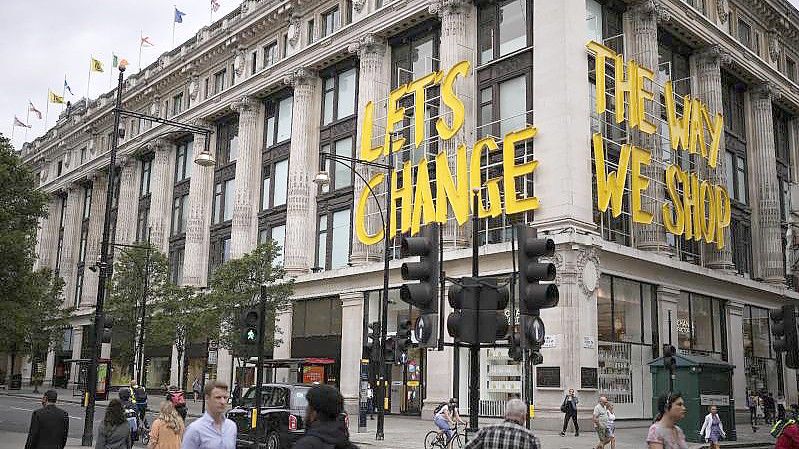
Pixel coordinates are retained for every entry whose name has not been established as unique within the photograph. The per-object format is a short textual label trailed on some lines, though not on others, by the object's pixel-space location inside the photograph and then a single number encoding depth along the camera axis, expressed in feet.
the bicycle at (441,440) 74.19
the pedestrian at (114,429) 37.22
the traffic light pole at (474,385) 34.12
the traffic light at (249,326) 55.47
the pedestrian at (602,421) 73.26
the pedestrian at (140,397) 80.02
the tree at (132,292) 163.32
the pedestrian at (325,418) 17.98
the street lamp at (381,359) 86.77
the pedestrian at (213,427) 23.32
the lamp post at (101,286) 73.85
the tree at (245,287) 131.54
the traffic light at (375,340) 93.71
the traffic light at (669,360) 81.76
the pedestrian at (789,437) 29.53
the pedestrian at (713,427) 80.23
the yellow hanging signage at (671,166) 113.60
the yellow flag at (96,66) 203.69
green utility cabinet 91.76
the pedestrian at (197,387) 174.29
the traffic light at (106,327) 78.74
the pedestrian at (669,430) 25.94
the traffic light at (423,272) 33.19
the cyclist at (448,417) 74.95
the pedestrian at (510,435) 22.21
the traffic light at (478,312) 33.30
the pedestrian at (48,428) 36.06
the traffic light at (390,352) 93.66
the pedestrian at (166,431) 31.96
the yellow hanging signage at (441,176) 114.32
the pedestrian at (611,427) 73.67
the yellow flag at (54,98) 257.87
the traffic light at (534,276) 32.60
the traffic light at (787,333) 49.57
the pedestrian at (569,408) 94.68
